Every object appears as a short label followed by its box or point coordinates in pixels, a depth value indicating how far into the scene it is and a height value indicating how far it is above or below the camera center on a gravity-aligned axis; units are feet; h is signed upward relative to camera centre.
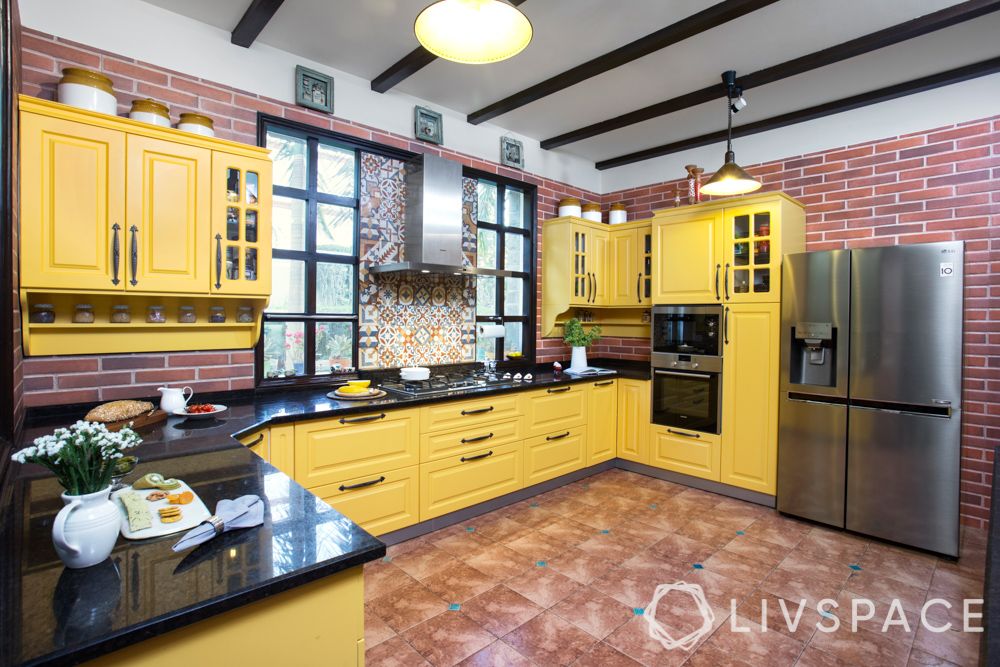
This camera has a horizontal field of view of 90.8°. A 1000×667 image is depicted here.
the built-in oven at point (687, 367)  11.84 -0.94
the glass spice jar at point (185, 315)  7.91 +0.18
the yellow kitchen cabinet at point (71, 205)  6.12 +1.56
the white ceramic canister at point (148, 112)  7.07 +3.09
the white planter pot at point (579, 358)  13.63 -0.80
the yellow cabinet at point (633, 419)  13.19 -2.45
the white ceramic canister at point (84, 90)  6.54 +3.16
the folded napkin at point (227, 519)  3.30 -1.40
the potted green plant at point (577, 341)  13.57 -0.33
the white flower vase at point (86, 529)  2.87 -1.22
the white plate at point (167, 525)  3.40 -1.43
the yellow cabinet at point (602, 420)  12.91 -2.46
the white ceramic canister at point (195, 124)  7.49 +3.10
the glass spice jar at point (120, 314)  7.36 +0.18
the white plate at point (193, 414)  7.18 -1.28
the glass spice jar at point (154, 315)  7.61 +0.17
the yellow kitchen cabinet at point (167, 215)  6.81 +1.60
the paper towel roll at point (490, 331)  12.03 -0.06
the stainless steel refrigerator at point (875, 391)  8.78 -1.16
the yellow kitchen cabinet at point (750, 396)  11.00 -1.51
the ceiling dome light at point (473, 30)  5.25 +3.34
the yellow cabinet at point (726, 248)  10.97 +1.95
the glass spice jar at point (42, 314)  6.74 +0.16
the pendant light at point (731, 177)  9.25 +2.87
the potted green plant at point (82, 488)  2.91 -1.01
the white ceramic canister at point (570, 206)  14.07 +3.51
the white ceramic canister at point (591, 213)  14.40 +3.39
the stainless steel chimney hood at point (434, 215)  10.44 +2.44
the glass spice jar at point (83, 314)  7.03 +0.17
